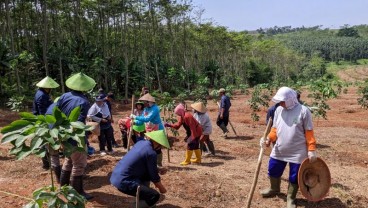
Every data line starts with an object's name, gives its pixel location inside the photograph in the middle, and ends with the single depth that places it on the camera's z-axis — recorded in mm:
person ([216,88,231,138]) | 10398
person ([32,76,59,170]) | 6041
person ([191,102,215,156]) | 7785
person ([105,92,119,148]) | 8034
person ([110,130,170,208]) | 4168
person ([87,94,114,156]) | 7309
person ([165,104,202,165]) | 7000
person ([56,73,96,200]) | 4719
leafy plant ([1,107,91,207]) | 3090
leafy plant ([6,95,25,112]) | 13925
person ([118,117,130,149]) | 8132
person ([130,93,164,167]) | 6426
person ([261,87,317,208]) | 4613
